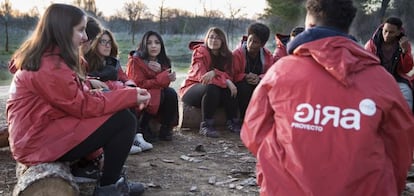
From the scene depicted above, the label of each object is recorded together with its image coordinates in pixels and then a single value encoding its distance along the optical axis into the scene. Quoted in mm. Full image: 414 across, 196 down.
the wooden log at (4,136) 4457
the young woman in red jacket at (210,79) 5477
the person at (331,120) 2051
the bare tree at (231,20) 31172
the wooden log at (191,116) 5738
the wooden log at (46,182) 2721
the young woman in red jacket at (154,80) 5125
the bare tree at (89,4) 30866
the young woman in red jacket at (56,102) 2844
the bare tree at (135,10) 33062
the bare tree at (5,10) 27214
